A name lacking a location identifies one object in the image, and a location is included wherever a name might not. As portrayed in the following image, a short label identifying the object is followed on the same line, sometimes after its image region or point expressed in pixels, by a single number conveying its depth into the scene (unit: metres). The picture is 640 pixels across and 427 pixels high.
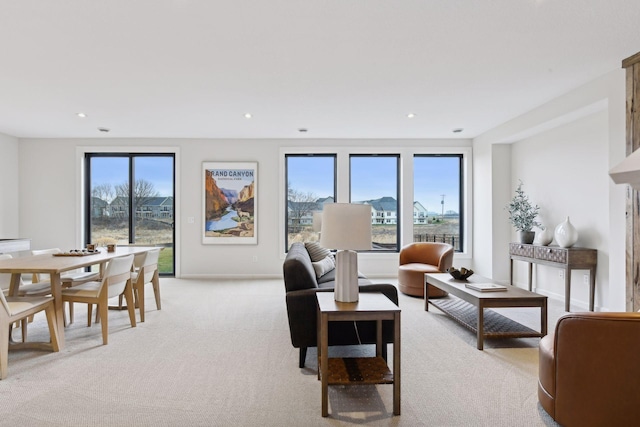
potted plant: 5.11
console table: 4.21
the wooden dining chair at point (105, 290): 3.23
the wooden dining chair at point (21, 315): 2.60
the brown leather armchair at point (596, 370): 1.68
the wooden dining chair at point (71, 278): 3.86
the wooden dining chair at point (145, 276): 3.96
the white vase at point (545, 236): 4.80
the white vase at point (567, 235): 4.36
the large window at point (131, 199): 6.73
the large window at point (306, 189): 6.82
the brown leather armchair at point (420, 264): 5.08
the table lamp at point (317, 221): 5.18
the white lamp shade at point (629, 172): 1.20
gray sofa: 2.73
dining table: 3.03
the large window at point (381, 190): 6.84
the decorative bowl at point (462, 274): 4.08
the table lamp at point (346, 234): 2.30
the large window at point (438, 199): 6.84
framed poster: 6.61
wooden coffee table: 3.20
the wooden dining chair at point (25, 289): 3.43
